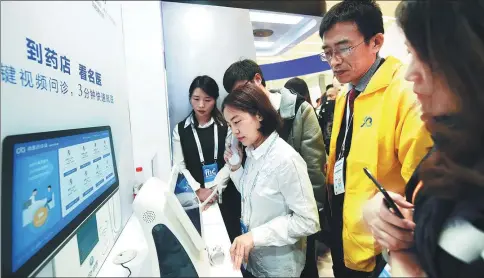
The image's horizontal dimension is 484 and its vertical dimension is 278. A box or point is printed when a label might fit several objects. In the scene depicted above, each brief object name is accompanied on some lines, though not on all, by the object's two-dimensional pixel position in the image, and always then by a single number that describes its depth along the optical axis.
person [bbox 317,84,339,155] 1.19
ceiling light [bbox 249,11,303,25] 1.45
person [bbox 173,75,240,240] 0.93
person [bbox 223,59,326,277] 0.98
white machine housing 0.46
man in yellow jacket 0.65
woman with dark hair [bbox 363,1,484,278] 0.31
